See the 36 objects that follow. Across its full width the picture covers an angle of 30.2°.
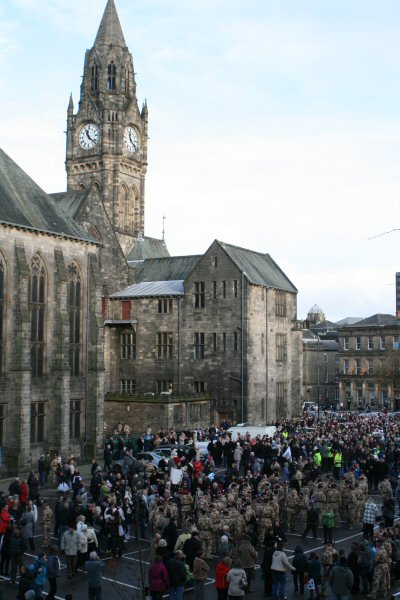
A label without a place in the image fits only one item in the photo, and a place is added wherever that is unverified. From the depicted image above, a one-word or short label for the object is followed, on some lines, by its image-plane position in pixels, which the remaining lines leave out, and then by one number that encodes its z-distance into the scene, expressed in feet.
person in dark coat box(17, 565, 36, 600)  50.93
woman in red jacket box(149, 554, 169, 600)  53.21
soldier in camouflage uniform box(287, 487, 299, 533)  79.36
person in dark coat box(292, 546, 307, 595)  59.06
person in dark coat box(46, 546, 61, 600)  56.44
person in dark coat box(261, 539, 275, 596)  59.67
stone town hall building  123.34
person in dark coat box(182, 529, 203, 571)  60.18
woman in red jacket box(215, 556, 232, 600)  54.85
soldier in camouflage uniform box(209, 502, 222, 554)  68.43
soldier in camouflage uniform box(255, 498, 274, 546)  71.51
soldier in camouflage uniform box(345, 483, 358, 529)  82.07
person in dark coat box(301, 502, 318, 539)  76.02
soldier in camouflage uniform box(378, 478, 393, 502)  84.33
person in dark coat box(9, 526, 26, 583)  61.72
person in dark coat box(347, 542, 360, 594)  58.95
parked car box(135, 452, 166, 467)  112.30
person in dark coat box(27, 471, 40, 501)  88.94
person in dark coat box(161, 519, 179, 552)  64.55
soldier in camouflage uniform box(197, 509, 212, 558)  68.23
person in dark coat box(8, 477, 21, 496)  87.71
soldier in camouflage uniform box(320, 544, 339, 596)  59.36
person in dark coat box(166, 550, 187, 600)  53.26
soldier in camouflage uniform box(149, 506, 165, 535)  67.87
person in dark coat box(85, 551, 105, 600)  54.39
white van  141.79
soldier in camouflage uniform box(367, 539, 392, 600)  57.82
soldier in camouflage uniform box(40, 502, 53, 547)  73.97
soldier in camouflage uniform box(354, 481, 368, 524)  82.99
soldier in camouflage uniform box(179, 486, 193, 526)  77.56
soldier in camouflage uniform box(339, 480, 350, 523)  82.54
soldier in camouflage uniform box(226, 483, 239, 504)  72.64
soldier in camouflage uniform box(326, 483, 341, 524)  78.12
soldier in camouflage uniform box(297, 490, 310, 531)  79.25
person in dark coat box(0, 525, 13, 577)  64.39
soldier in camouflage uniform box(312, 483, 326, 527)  78.12
